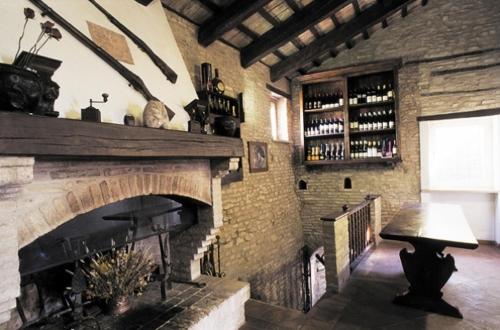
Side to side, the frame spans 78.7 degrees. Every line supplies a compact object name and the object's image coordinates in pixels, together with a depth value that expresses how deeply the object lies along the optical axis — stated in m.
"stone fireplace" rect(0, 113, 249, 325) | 1.49
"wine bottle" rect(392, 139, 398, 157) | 5.56
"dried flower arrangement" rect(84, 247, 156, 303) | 2.33
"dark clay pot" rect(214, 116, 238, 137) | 3.07
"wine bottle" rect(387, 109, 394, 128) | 5.63
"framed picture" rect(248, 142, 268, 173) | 4.87
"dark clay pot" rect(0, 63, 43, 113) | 1.45
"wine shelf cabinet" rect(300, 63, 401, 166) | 5.68
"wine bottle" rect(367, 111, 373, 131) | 5.79
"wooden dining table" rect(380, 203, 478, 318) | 2.82
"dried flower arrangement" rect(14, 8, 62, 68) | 1.63
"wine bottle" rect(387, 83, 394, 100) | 5.60
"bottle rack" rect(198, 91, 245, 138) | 3.64
